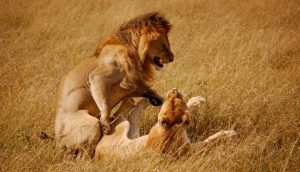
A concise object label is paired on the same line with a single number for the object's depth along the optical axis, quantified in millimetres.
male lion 9406
